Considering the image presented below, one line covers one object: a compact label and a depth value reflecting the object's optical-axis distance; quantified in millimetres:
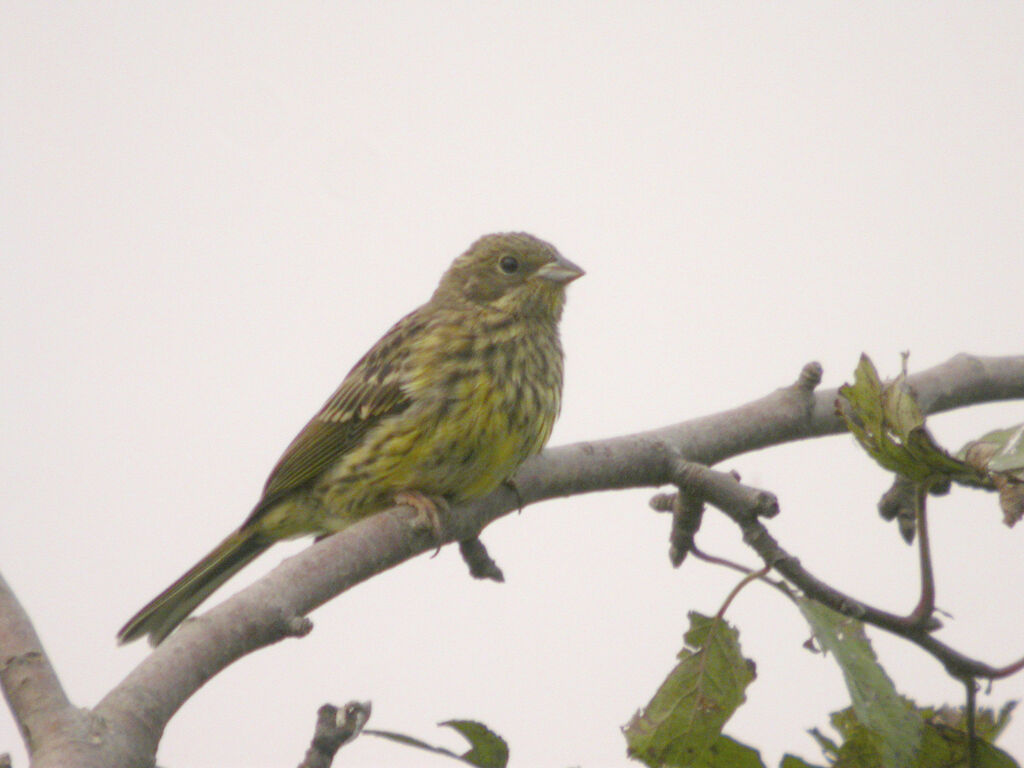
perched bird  8812
